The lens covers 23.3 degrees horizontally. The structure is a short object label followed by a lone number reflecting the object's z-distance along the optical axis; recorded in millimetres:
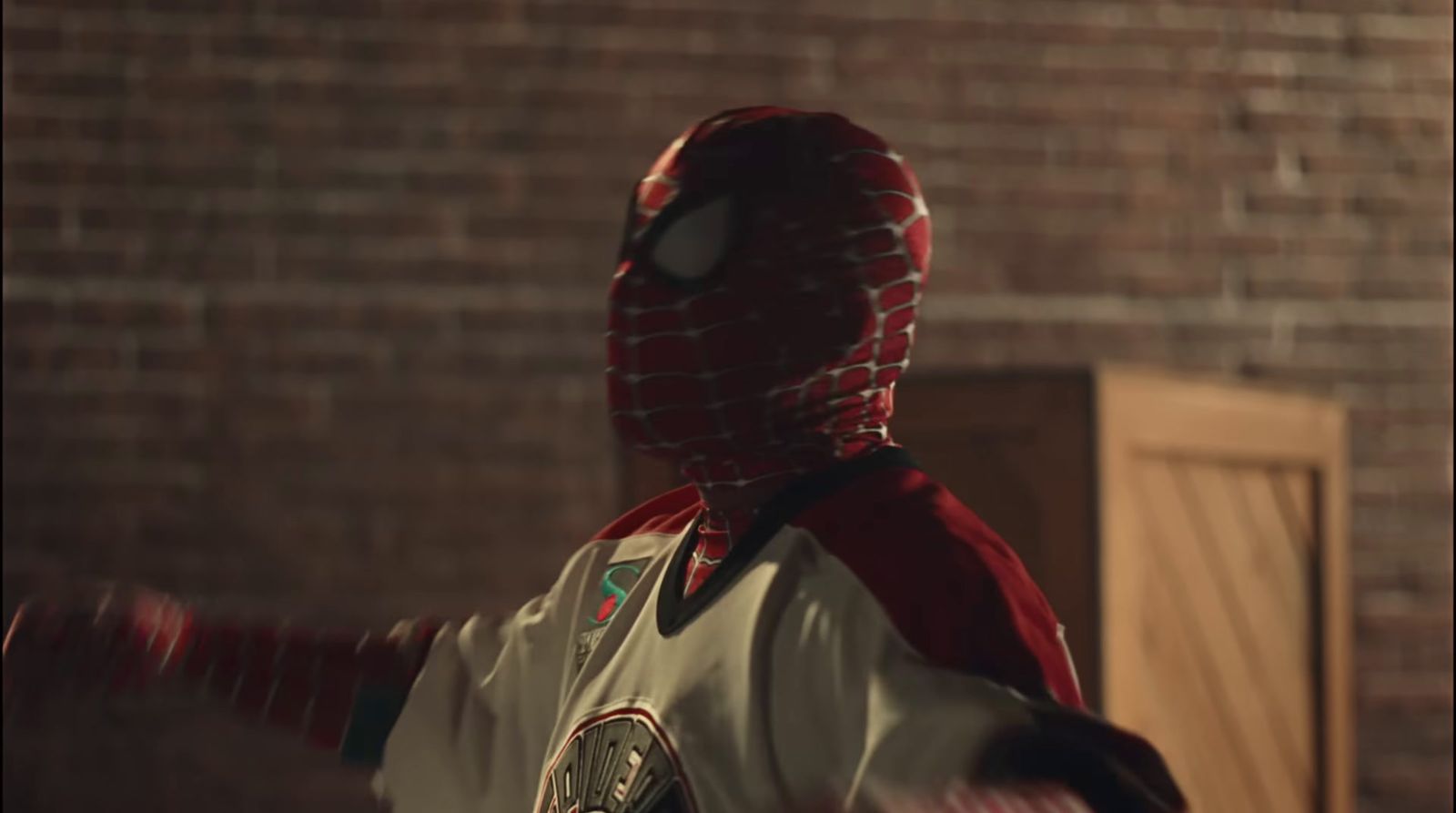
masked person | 1994
